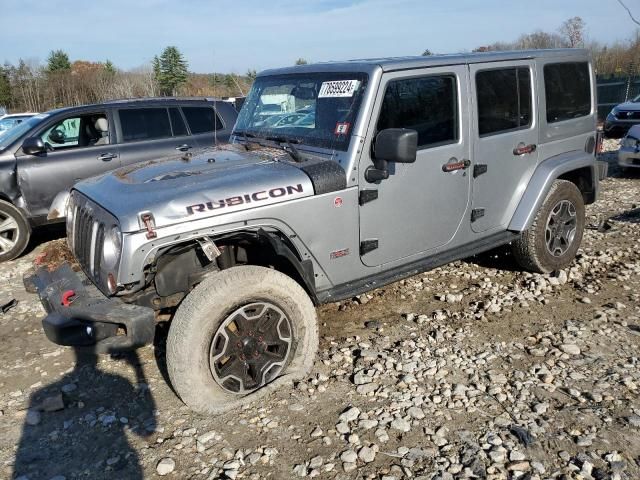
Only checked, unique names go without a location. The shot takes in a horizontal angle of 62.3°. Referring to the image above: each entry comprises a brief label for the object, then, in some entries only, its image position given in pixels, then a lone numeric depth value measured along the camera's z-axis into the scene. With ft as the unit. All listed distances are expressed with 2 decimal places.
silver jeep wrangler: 9.84
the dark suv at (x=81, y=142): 20.93
